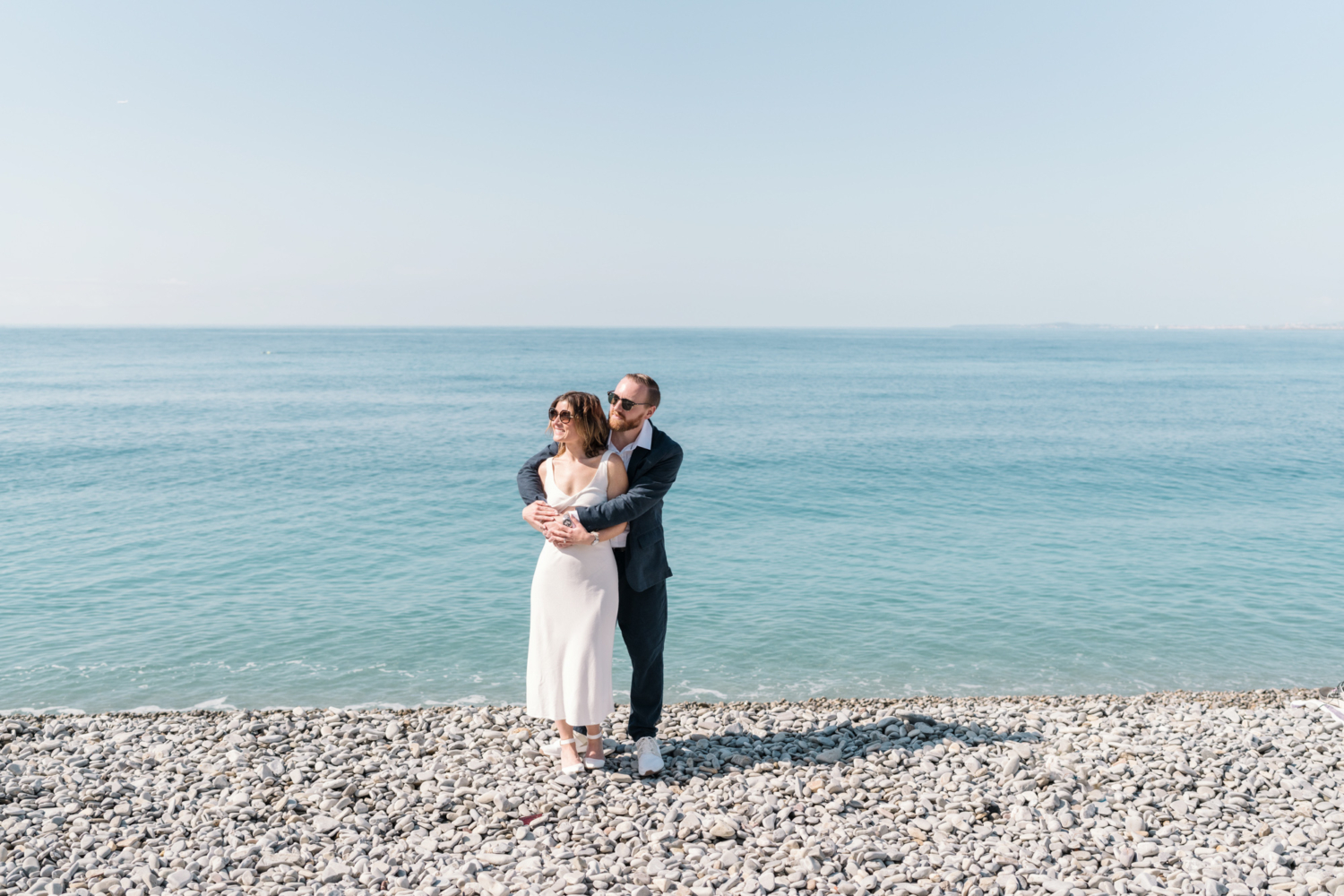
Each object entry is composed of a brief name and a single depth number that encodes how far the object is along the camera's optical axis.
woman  5.58
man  5.46
